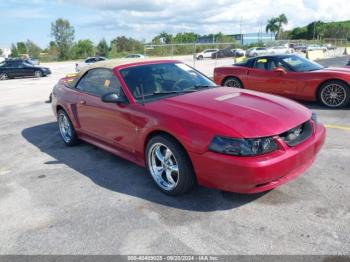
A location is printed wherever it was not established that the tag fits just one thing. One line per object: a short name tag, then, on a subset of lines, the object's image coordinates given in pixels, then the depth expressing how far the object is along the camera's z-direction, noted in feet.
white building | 256.89
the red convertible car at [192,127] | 9.95
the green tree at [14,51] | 255.00
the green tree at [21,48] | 274.77
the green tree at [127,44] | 201.98
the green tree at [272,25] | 340.39
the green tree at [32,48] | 264.11
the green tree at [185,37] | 275.55
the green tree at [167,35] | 231.50
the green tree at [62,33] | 269.44
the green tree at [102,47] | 228.67
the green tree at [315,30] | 325.09
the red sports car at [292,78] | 25.25
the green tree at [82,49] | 238.13
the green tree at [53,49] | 245.24
